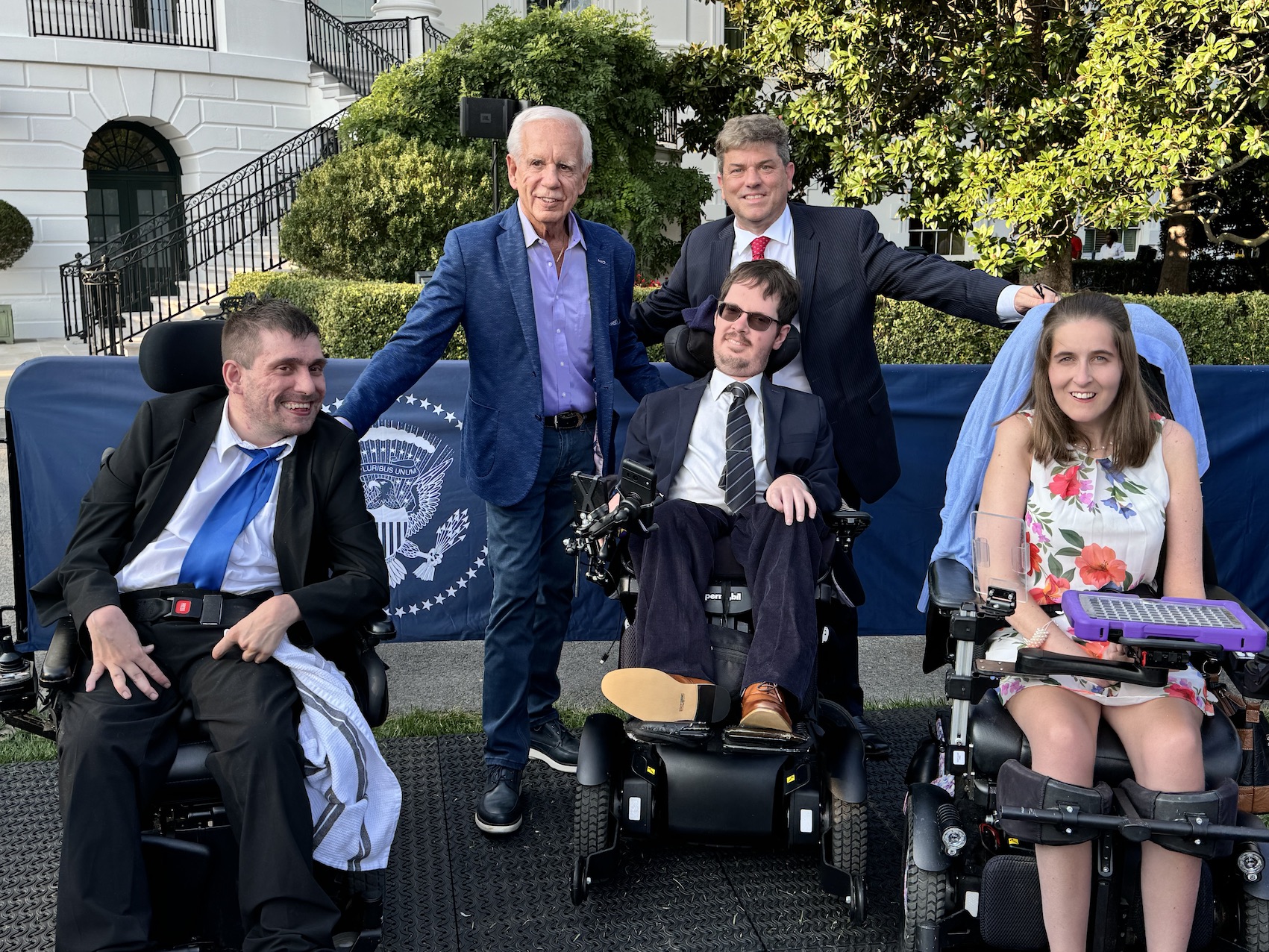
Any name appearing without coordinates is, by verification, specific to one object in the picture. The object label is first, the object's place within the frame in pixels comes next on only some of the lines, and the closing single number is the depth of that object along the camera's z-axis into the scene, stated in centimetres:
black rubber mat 294
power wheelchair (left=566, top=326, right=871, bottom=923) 287
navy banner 434
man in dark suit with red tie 359
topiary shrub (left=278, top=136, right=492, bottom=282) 1191
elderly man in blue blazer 340
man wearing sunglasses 284
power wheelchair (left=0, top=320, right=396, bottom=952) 255
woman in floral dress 274
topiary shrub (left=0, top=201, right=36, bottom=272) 1652
